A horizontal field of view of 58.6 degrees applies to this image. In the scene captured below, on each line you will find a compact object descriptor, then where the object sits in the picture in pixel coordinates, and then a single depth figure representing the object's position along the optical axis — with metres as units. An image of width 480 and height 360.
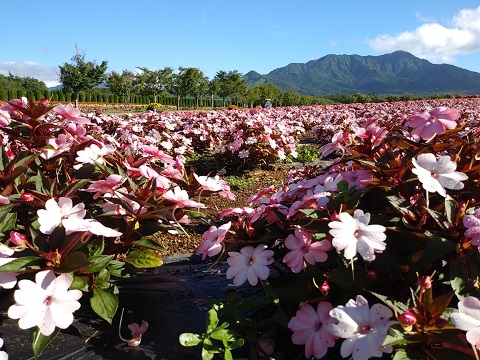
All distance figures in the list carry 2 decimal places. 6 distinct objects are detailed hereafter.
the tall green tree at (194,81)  53.25
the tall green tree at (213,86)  60.12
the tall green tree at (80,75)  36.12
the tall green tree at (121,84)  48.25
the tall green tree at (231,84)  61.34
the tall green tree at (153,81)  53.31
